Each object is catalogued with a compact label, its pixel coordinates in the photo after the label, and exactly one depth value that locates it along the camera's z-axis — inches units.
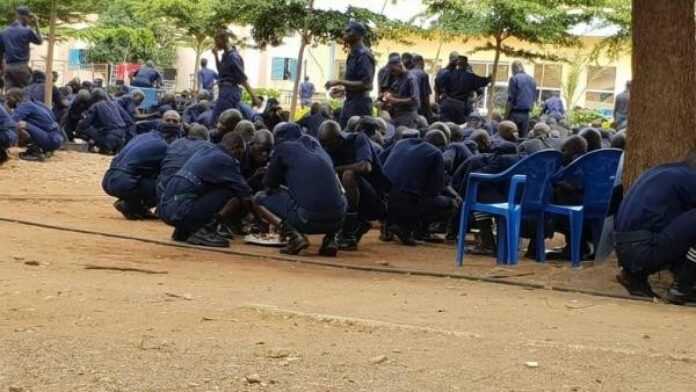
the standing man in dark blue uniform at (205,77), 1116.1
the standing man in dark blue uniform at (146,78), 1165.1
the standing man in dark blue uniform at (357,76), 558.3
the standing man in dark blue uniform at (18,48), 778.2
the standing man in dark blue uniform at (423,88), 676.7
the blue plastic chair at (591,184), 421.7
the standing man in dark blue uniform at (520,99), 762.8
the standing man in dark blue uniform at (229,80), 631.2
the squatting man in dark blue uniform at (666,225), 339.0
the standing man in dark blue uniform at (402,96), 617.3
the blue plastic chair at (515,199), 407.8
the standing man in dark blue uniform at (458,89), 722.8
